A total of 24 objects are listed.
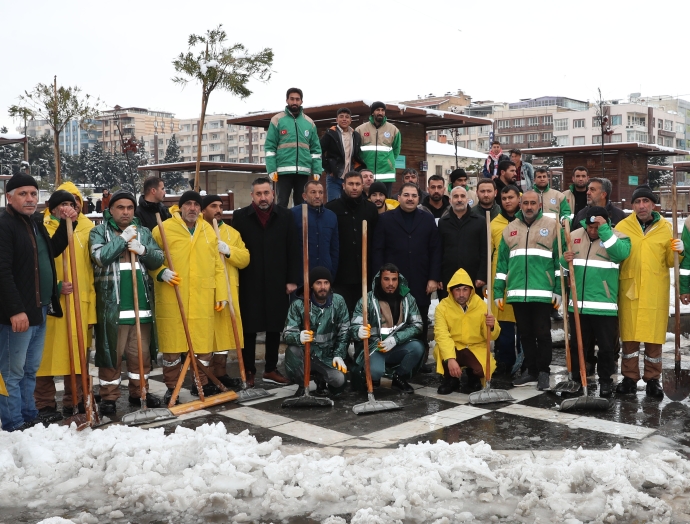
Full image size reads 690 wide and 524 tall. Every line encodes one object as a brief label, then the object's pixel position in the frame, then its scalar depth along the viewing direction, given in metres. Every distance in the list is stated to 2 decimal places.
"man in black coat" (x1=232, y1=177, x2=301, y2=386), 7.12
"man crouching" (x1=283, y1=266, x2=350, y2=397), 6.69
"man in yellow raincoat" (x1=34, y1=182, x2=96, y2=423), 6.07
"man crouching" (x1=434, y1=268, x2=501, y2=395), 6.85
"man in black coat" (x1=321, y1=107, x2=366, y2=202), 9.52
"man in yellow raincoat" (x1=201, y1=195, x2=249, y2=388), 6.93
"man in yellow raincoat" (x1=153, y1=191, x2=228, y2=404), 6.57
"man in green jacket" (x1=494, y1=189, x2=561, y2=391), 6.93
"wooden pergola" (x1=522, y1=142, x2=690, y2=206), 26.30
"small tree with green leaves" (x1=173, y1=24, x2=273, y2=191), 21.09
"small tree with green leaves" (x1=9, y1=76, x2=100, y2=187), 27.14
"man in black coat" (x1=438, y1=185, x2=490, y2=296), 7.40
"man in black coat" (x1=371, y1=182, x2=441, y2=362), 7.40
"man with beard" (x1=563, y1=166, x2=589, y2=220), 9.36
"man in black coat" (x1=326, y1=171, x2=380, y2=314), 7.56
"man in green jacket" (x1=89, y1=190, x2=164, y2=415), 6.22
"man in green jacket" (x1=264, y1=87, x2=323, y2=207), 9.07
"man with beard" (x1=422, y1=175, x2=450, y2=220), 8.14
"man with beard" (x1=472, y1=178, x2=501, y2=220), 7.69
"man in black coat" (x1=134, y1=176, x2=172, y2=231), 7.14
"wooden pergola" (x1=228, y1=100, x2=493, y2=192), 17.33
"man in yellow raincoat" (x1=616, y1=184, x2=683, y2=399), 6.64
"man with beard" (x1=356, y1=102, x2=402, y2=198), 9.82
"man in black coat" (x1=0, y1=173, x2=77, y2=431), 5.39
